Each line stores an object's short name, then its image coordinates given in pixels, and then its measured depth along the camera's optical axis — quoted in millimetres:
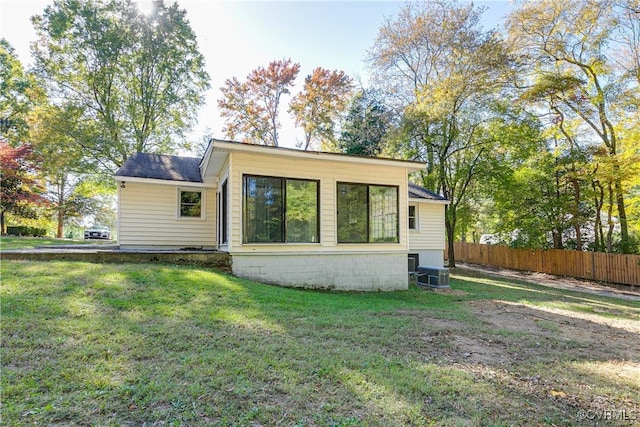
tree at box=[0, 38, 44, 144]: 18406
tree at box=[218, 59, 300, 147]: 22031
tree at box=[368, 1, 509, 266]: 14016
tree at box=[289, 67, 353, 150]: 22078
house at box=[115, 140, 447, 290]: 7504
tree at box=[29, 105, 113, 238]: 15445
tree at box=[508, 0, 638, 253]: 12594
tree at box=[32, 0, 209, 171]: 16828
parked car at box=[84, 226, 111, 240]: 24219
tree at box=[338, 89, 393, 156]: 20000
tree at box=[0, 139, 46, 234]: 15594
